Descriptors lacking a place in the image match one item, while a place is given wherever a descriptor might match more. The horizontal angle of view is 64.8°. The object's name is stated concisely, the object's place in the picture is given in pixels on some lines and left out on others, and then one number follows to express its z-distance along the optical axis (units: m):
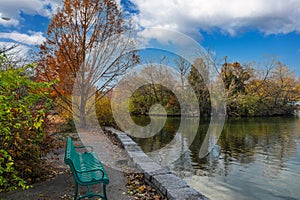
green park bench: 2.83
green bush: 2.78
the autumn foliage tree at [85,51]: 9.80
